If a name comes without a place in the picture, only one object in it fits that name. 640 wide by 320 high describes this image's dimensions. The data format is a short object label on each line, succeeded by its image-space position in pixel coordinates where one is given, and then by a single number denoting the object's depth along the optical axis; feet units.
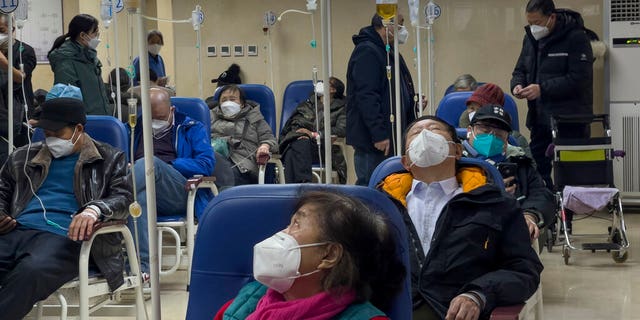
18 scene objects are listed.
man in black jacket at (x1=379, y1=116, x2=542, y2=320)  9.36
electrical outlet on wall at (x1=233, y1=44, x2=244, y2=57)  31.65
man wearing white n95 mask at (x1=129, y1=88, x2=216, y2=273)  18.26
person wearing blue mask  13.56
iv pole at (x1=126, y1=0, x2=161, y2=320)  7.45
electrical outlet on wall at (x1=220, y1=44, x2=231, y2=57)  31.71
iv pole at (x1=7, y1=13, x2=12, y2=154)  15.97
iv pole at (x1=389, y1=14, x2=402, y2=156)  15.75
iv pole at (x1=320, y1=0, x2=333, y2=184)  9.34
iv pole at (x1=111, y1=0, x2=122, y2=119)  17.70
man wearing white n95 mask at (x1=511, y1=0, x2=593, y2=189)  22.66
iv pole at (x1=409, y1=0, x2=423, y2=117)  18.60
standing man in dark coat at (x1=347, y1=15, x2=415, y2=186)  19.10
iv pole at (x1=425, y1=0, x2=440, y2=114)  21.85
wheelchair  20.06
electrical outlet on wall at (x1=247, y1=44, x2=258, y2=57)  31.60
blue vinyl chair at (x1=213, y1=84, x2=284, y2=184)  24.36
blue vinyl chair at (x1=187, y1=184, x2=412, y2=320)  7.85
